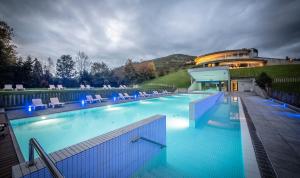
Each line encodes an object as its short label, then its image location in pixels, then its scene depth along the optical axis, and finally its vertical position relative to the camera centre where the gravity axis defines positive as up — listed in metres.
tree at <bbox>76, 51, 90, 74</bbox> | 38.91 +7.94
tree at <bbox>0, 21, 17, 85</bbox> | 16.41 +4.32
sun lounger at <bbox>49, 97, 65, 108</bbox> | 9.43 -0.88
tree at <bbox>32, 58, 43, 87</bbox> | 22.02 +1.50
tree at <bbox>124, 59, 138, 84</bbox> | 43.78 +5.47
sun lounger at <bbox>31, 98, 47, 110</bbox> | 8.61 -0.88
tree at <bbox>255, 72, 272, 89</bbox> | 20.47 +1.06
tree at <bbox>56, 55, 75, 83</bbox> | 35.22 +5.91
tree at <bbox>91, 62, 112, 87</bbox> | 26.50 +2.10
